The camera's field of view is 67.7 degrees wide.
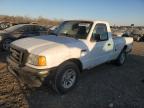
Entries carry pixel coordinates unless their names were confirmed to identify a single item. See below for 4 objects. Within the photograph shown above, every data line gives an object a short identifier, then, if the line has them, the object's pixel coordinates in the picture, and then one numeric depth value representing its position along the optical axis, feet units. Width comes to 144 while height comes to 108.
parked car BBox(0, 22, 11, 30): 32.08
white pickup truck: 8.10
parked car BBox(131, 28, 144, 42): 44.23
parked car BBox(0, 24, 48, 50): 18.34
